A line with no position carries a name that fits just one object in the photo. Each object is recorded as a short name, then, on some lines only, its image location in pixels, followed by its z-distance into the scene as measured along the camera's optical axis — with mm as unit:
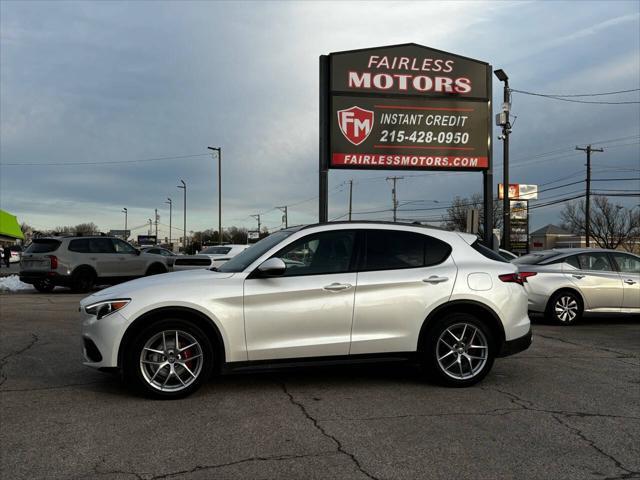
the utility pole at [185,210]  67375
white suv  5238
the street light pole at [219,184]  48456
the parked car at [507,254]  16484
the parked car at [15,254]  52150
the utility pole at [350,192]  72562
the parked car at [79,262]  18047
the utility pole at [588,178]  46875
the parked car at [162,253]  20422
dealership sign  16656
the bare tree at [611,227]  72375
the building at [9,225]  53312
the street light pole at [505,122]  23750
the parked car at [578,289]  11125
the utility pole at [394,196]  75969
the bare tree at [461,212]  77488
